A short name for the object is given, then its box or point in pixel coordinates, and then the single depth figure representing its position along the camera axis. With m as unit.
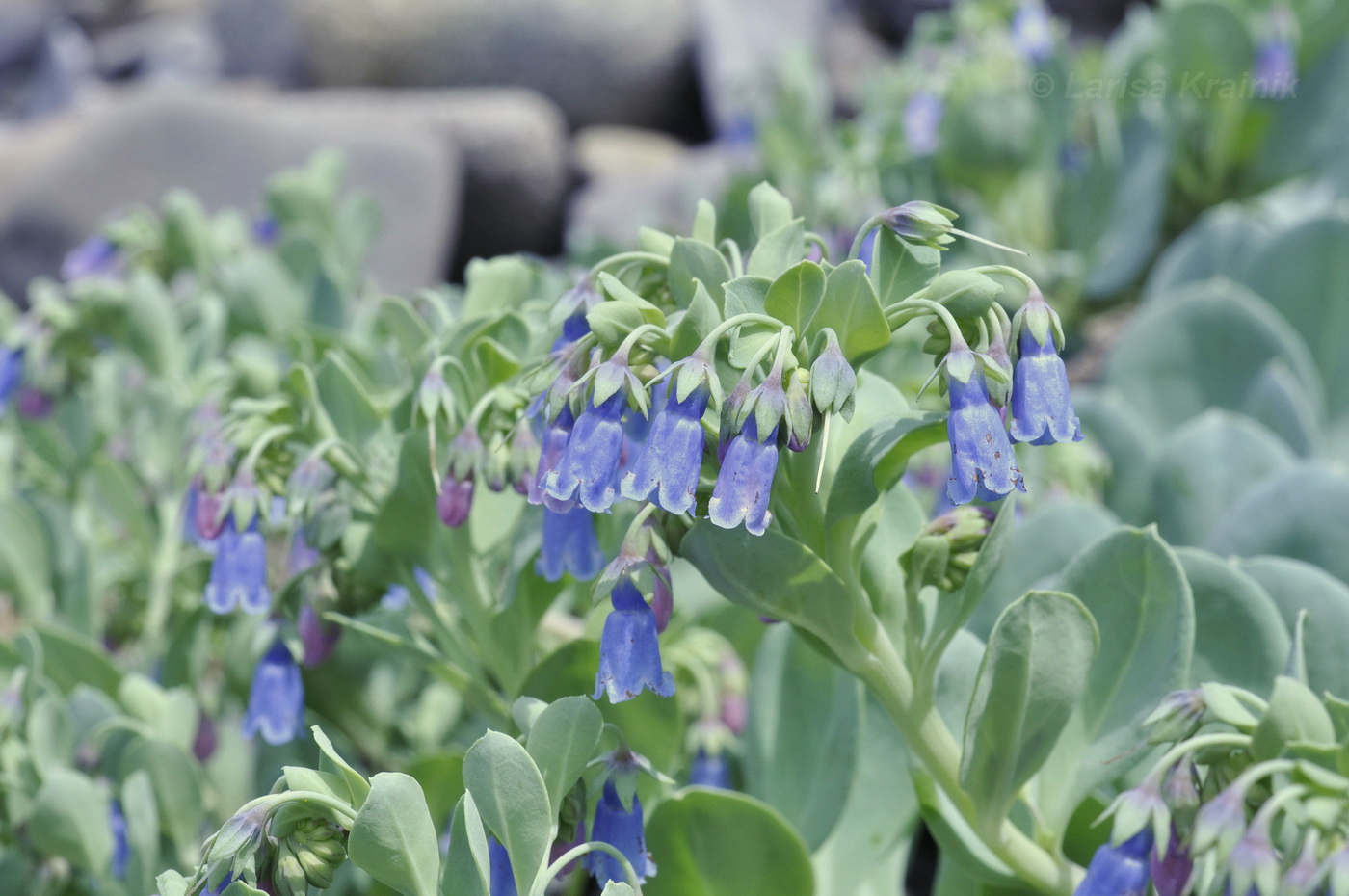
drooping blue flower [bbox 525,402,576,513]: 0.33
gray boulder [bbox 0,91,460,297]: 0.98
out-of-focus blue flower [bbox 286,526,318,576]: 0.36
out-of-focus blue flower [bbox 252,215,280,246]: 0.60
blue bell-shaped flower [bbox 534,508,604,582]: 0.34
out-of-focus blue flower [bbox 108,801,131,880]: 0.38
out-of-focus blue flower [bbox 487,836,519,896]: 0.33
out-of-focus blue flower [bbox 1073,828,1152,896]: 0.32
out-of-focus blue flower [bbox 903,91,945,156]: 0.67
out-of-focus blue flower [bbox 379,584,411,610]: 0.38
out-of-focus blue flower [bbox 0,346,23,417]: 0.46
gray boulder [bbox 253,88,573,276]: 1.44
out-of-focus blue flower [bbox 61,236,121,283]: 0.55
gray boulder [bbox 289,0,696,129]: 1.79
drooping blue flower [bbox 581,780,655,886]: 0.34
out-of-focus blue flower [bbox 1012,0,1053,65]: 0.70
